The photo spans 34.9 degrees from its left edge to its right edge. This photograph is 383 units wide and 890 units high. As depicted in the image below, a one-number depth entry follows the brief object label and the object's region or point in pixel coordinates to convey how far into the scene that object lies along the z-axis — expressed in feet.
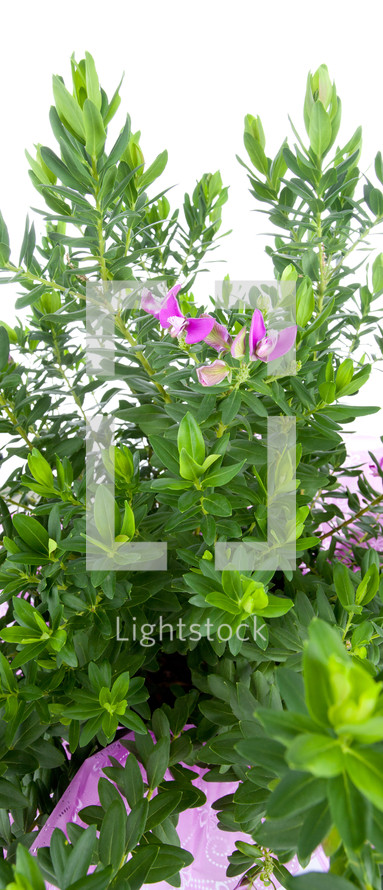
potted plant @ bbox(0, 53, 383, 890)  1.62
